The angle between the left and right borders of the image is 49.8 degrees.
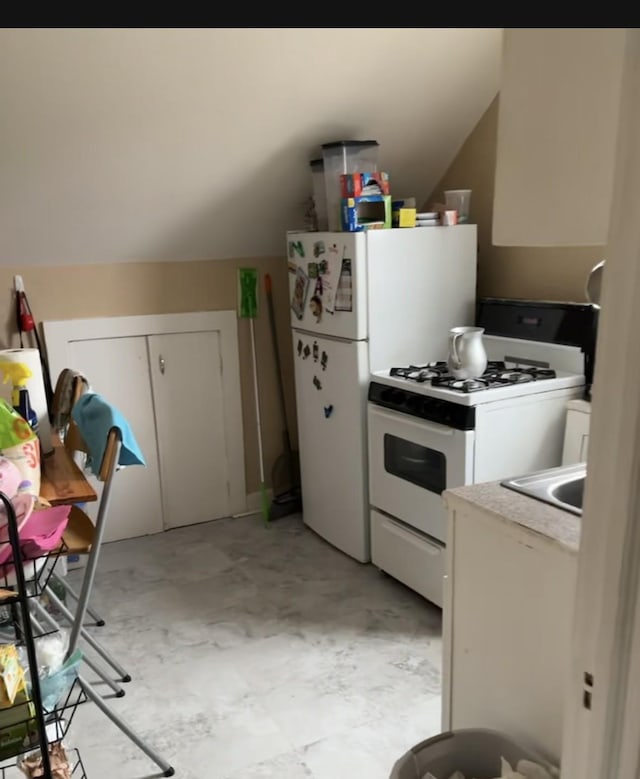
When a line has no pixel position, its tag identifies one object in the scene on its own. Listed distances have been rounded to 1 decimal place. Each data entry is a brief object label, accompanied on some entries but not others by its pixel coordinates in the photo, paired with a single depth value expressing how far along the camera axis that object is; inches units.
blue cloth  72.6
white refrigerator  113.6
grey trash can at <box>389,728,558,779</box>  55.8
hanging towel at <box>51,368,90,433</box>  91.0
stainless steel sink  60.2
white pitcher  105.7
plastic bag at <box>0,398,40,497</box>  68.2
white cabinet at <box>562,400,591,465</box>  103.4
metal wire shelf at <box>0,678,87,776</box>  64.2
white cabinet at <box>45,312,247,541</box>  132.1
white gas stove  99.3
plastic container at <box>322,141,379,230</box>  117.3
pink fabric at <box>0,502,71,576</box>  61.4
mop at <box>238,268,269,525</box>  140.5
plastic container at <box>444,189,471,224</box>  122.7
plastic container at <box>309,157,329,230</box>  120.7
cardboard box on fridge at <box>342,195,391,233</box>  112.0
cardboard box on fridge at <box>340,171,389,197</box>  112.3
